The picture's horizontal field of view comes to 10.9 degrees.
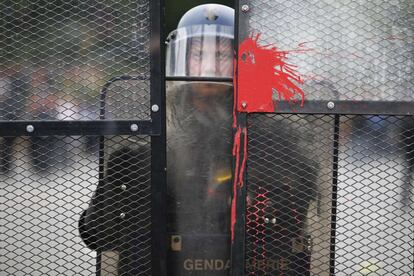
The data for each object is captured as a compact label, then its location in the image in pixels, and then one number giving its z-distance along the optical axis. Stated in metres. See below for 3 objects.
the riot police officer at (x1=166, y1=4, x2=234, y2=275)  7.12
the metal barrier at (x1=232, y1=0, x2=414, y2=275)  6.95
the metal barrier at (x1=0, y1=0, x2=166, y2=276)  6.94
